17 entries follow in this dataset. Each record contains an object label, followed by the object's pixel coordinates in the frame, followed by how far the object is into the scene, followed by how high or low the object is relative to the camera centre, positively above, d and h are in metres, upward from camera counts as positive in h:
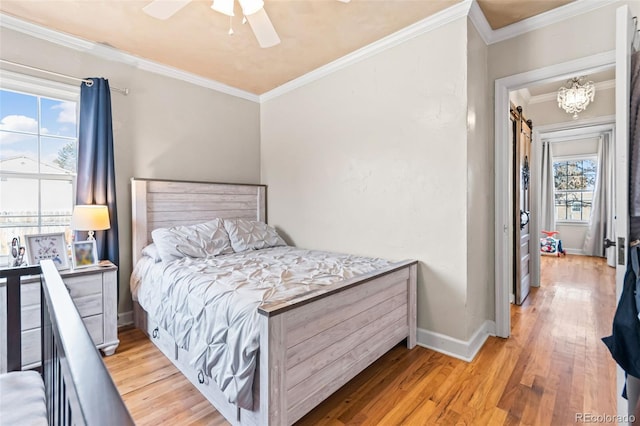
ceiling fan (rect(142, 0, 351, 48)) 1.76 +1.21
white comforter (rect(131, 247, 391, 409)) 1.44 -0.52
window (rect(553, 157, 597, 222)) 6.47 +0.44
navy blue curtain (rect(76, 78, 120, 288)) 2.61 +0.45
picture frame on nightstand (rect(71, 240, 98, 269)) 2.38 -0.36
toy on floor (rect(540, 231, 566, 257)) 6.37 -0.83
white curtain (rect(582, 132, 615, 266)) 5.75 +0.12
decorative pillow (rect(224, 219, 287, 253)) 3.10 -0.29
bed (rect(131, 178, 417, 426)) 1.37 -0.75
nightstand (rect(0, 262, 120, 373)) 2.02 -0.71
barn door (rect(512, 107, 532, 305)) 3.35 +0.04
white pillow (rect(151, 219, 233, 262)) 2.61 -0.30
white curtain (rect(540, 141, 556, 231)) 6.71 +0.37
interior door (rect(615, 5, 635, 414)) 1.35 +0.32
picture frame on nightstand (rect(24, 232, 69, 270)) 2.21 -0.30
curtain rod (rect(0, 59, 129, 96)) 2.33 +1.12
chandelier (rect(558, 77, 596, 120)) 3.56 +1.34
